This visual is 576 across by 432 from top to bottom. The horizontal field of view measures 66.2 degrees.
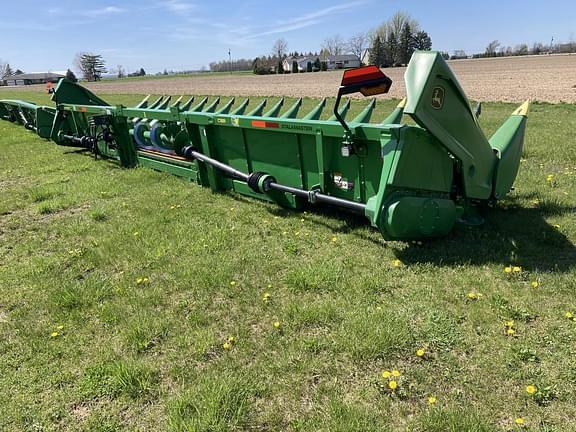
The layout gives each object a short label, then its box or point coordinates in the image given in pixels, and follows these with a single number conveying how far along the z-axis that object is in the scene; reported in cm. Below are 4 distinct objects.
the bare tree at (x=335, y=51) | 13190
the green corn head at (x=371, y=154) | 374
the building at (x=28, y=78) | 13330
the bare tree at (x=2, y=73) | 15631
